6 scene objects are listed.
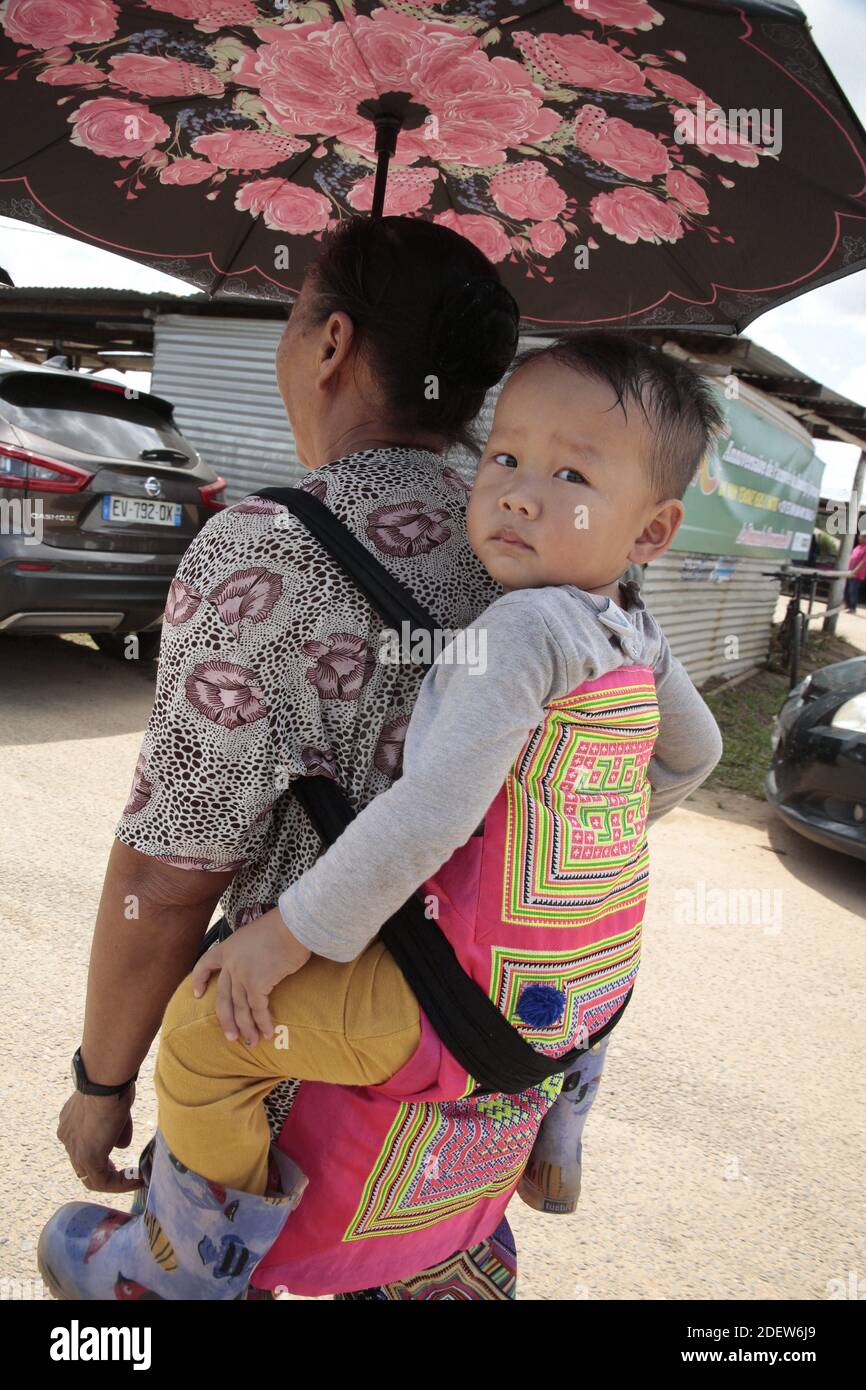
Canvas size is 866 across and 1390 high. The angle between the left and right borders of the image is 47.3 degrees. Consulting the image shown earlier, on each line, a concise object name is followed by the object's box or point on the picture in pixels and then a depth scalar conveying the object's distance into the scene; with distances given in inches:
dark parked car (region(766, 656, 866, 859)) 205.8
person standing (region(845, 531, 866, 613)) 674.2
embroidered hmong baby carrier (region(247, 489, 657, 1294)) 44.4
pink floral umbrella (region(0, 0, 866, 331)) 54.3
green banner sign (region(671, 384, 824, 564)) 356.5
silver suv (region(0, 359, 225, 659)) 226.2
